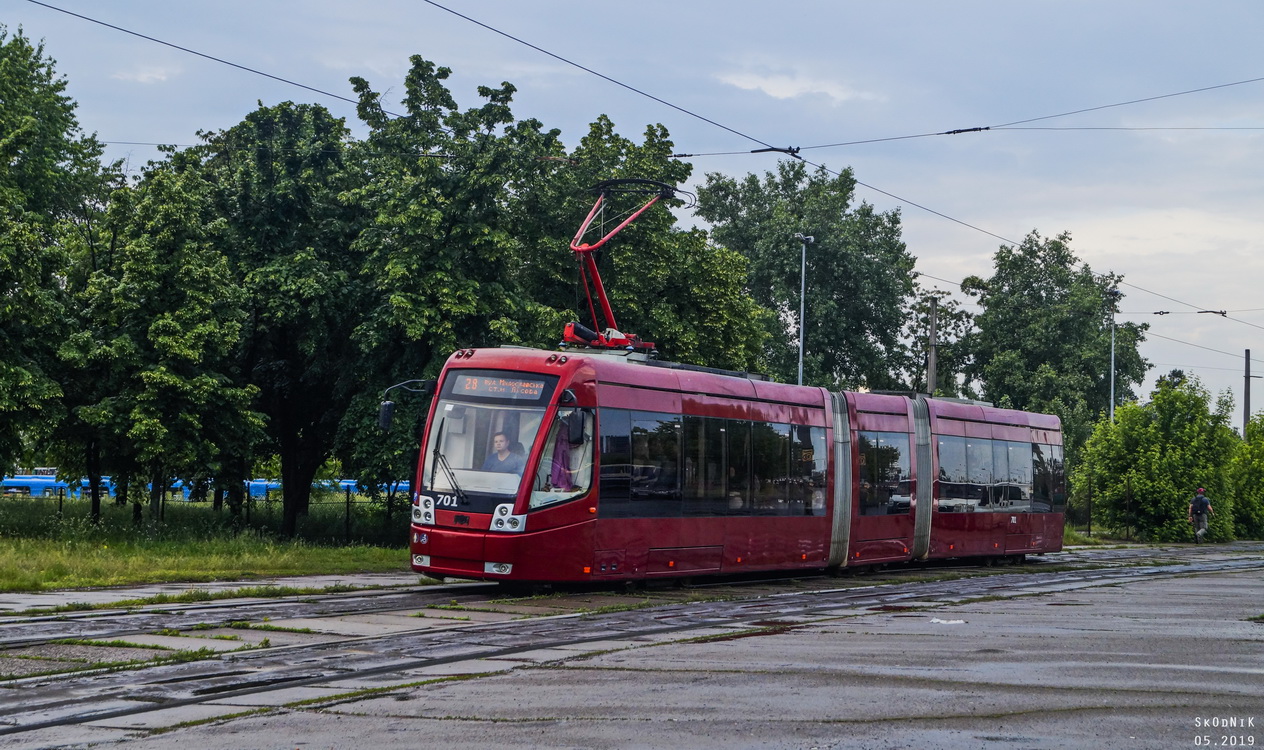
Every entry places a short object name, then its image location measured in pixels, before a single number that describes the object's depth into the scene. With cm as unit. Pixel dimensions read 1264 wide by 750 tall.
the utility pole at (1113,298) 7734
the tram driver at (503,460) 1711
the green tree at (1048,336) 7212
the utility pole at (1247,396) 6782
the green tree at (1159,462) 4722
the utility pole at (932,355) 4399
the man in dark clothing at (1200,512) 4550
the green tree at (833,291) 6644
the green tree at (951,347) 7812
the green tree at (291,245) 2981
